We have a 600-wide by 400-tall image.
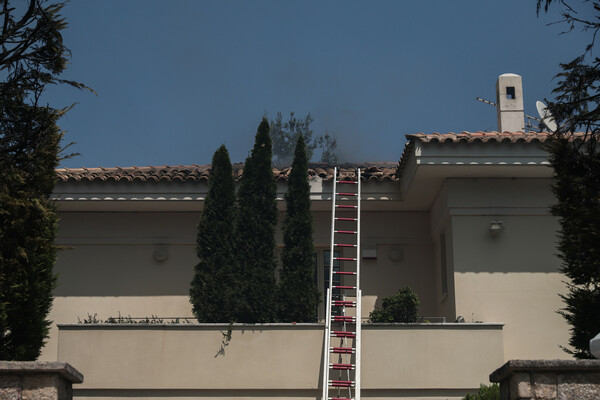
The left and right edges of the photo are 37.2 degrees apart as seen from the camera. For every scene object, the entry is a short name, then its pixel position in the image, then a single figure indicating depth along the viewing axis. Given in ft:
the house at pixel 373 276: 48.96
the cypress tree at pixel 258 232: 51.13
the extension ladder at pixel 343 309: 46.60
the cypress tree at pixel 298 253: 51.16
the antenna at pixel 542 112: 58.03
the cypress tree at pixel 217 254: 51.37
